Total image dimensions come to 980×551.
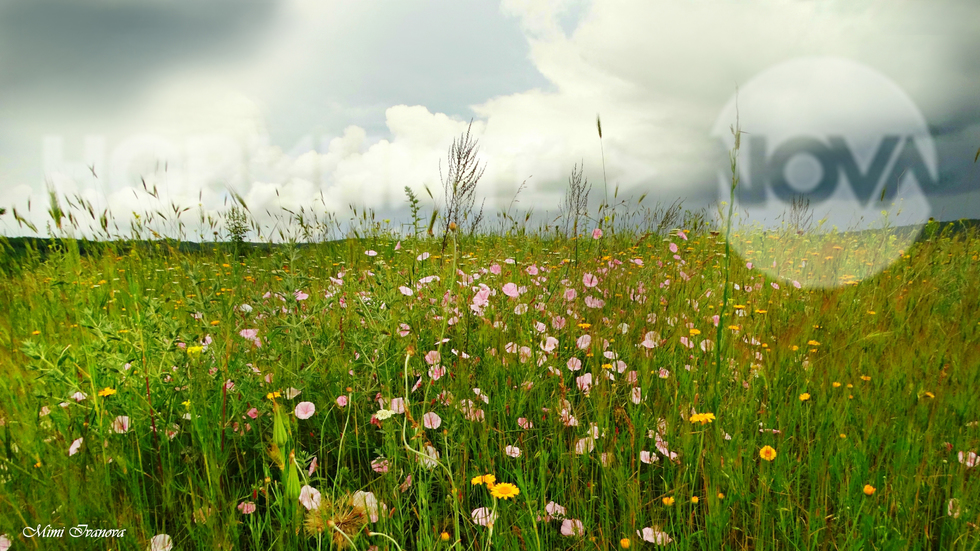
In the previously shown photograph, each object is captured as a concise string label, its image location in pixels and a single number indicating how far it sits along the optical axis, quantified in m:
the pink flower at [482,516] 1.14
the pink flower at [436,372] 1.64
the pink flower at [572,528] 1.15
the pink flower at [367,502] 1.11
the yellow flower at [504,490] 1.05
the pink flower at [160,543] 1.04
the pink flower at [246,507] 1.18
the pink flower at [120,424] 1.32
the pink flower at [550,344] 1.94
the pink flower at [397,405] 1.47
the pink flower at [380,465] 1.28
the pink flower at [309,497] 1.11
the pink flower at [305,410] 1.45
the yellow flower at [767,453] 1.32
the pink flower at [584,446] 1.38
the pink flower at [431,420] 1.47
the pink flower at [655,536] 1.09
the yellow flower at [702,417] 1.38
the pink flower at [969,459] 1.34
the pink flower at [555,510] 1.19
